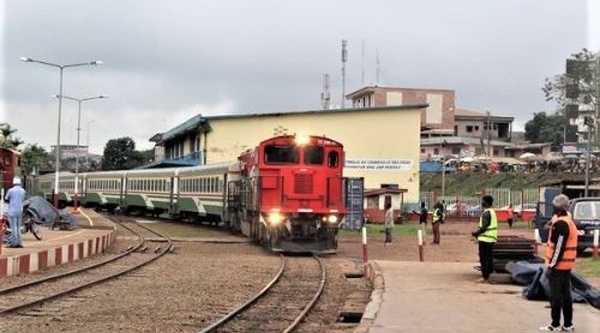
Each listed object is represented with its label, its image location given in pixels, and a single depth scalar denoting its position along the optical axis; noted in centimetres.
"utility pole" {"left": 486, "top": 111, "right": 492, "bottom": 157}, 9766
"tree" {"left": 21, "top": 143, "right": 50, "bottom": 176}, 9082
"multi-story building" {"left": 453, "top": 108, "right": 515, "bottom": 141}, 11900
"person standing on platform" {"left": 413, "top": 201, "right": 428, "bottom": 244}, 3239
